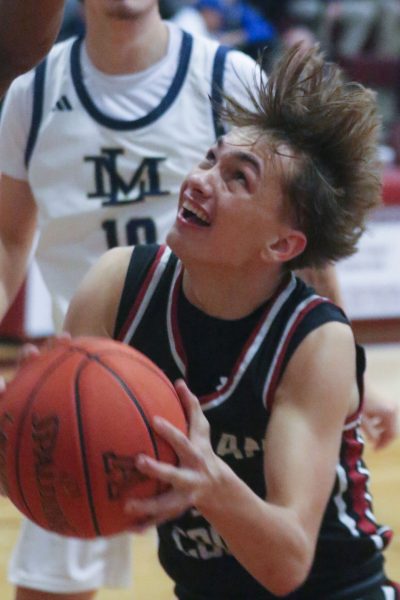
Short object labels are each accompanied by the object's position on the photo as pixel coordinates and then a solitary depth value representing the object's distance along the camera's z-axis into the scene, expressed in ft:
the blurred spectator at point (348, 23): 51.92
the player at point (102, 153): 15.87
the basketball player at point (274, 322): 11.08
